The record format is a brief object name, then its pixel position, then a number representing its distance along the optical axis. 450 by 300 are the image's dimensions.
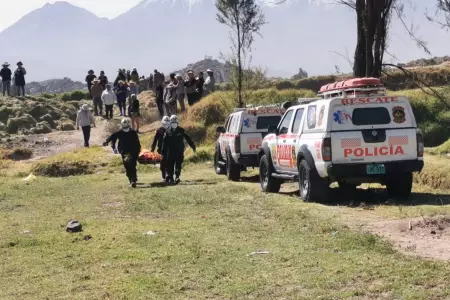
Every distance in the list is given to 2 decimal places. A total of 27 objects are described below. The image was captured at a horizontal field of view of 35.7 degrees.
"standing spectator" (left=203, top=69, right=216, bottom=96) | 32.25
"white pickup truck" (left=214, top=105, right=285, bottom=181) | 17.12
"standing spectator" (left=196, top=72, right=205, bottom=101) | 30.14
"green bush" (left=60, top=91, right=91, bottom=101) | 44.69
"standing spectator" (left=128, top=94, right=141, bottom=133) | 27.66
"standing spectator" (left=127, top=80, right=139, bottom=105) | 34.69
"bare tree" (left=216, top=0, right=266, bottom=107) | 27.98
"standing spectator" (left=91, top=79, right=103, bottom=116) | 33.50
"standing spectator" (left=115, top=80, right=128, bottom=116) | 32.57
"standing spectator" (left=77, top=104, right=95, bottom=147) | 25.89
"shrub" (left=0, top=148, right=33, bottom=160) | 27.33
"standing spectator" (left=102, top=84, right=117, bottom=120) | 31.83
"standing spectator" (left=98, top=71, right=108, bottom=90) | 34.83
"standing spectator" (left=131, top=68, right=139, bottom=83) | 38.75
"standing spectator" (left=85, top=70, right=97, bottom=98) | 36.04
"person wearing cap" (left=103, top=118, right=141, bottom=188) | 17.00
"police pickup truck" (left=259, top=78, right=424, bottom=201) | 11.49
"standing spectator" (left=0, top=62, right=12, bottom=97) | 35.16
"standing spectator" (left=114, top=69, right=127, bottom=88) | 36.45
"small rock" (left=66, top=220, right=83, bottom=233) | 10.09
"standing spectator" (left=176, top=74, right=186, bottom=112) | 29.27
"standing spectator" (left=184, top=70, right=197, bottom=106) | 29.58
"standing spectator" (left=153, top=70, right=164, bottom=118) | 30.98
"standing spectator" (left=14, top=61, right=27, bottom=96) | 34.84
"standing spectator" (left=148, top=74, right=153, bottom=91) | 41.86
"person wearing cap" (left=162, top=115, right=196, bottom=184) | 17.44
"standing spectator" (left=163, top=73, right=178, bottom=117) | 28.75
